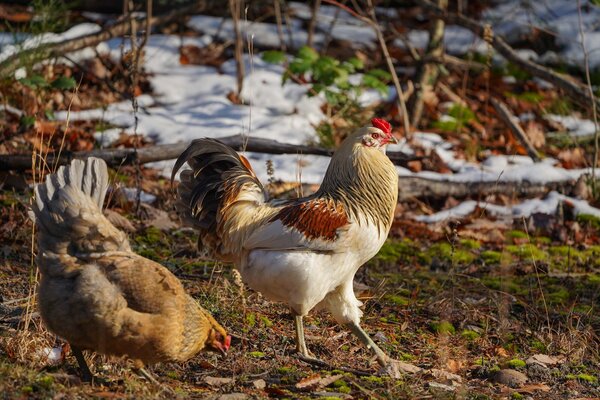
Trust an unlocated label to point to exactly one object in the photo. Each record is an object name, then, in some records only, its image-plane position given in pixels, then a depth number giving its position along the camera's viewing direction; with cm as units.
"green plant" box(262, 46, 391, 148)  1936
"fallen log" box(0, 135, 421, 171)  1530
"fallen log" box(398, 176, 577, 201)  1783
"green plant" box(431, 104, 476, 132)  2244
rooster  1105
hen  900
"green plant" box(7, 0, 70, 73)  1837
